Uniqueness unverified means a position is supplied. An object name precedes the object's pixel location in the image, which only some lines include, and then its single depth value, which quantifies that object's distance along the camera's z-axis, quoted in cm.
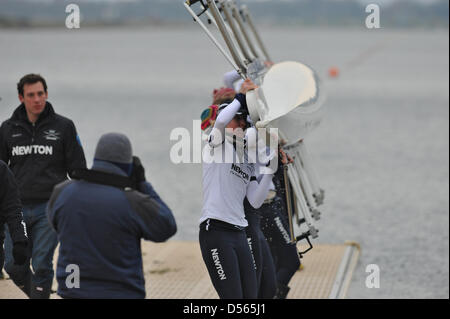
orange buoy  8625
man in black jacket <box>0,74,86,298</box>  1330
